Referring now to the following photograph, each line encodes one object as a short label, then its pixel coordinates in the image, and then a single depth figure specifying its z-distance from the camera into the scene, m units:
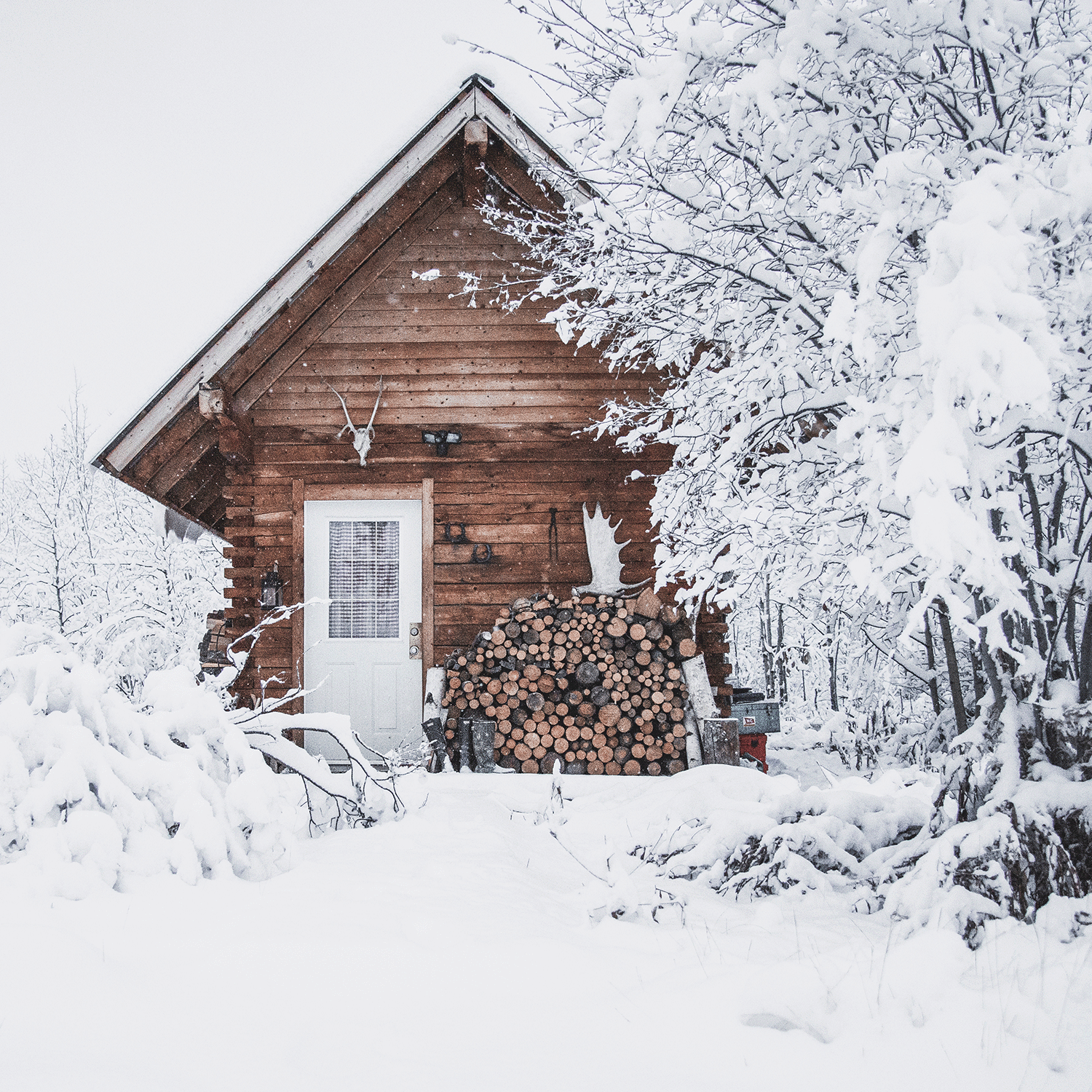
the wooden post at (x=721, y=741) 6.13
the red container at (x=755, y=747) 8.02
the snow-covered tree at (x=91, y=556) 13.28
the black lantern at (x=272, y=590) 6.94
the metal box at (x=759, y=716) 8.43
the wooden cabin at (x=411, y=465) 7.05
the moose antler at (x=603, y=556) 6.84
